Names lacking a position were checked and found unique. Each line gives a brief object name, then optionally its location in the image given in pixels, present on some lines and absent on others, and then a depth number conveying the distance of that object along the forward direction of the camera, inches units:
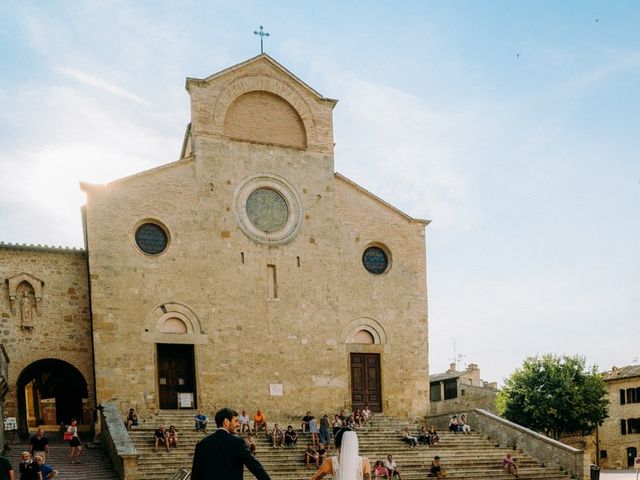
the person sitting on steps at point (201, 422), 943.7
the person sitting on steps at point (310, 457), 883.4
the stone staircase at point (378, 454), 832.3
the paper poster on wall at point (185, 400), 1037.8
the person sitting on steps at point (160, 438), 855.1
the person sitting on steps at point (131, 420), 915.4
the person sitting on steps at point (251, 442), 880.9
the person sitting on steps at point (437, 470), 887.7
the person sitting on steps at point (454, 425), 1119.6
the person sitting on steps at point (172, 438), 860.2
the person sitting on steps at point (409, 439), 1014.4
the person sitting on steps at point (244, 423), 951.6
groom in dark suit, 221.6
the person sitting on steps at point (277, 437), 930.1
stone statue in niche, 1007.6
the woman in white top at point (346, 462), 249.8
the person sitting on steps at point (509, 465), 943.2
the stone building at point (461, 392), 1876.2
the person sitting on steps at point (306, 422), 994.6
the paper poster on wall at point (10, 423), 922.1
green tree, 1441.9
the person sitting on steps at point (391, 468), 847.1
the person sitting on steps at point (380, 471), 830.5
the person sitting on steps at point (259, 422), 994.1
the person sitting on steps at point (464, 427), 1121.4
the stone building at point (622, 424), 1718.5
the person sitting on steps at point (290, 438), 935.7
